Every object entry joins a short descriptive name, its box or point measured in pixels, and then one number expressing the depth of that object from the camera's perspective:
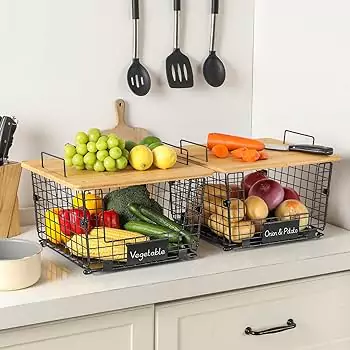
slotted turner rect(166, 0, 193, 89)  2.22
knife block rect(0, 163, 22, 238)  1.93
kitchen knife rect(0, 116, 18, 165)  1.91
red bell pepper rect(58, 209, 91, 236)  1.79
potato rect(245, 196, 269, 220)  1.90
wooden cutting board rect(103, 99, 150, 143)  2.17
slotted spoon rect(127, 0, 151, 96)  2.16
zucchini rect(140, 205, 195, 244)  1.80
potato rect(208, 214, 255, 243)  1.88
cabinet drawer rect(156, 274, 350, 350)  1.71
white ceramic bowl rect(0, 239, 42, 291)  1.57
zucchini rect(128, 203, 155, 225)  1.83
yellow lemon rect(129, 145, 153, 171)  1.77
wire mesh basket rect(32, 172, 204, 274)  1.72
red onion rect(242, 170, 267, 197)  2.02
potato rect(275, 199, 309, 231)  1.93
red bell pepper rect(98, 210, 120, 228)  1.81
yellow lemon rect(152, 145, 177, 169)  1.79
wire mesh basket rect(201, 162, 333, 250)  1.88
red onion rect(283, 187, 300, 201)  1.99
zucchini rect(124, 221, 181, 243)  1.77
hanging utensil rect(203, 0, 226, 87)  2.27
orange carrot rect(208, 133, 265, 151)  1.97
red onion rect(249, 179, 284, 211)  1.95
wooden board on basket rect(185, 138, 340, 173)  1.83
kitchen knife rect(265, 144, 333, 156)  1.95
